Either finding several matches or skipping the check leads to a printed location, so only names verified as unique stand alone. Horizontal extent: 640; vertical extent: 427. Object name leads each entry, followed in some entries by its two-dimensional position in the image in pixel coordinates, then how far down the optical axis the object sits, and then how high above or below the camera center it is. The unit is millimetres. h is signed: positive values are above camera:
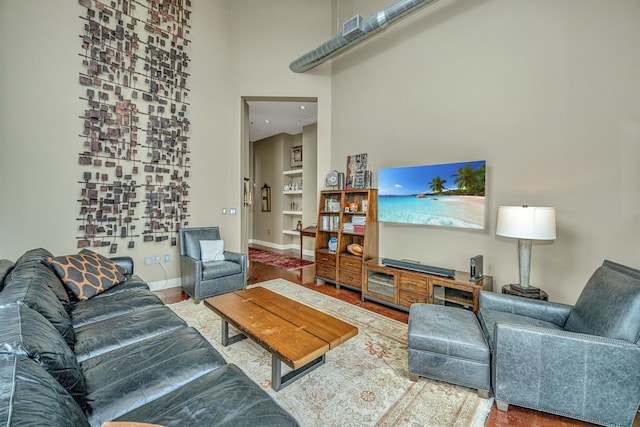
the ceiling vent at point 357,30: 3287 +2286
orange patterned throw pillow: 2412 -681
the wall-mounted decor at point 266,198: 8195 +82
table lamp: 2385 -236
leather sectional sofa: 801 -881
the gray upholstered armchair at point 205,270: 3515 -921
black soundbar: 3017 -783
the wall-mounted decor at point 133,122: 3422 +1081
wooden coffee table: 1746 -930
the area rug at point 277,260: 5891 -1383
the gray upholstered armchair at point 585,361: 1550 -947
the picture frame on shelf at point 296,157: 7480 +1219
